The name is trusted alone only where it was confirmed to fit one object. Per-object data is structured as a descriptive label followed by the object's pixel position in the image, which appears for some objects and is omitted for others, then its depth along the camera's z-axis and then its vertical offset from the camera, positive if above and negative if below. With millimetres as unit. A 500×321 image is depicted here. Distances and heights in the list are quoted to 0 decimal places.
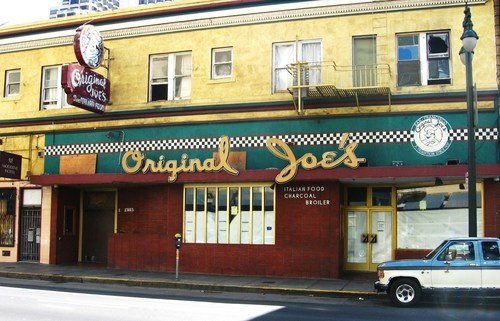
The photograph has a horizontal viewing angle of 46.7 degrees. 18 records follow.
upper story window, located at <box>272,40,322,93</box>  19547 +5216
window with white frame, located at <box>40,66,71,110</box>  23094 +4762
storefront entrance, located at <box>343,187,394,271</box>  19469 -550
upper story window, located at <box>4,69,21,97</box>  23984 +5204
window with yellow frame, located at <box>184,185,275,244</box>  19453 -150
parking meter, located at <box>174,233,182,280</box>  18047 -1138
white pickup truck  12938 -1351
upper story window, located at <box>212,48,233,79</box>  20688 +5263
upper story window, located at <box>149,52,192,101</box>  21281 +4923
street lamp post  14148 +2476
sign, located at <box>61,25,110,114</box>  19406 +4600
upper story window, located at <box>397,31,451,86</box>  18484 +4904
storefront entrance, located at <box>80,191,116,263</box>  22844 -599
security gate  22719 -1037
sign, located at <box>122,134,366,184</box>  17922 +1595
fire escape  18297 +4259
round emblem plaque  17844 +2382
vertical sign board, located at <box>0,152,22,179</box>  21848 +1624
